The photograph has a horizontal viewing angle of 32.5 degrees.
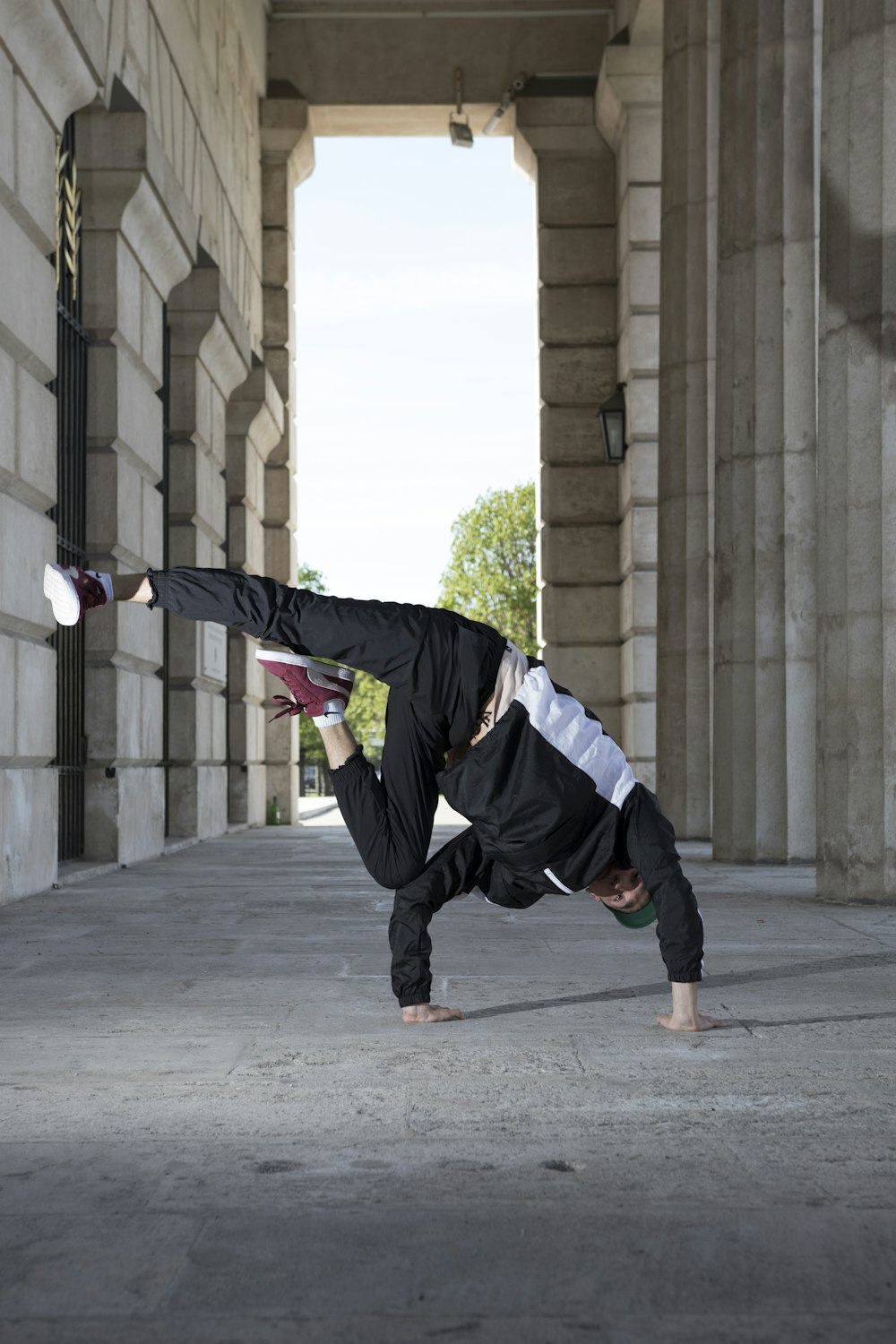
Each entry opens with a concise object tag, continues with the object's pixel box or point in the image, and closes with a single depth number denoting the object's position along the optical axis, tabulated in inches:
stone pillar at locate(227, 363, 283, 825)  838.5
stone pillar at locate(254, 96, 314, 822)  944.3
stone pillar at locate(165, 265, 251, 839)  676.7
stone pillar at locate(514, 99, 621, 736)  880.9
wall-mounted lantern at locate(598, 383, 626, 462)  802.2
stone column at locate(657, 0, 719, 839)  670.5
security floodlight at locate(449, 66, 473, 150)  903.7
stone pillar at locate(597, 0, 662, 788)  821.2
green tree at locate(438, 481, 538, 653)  2059.5
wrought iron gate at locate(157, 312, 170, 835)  673.0
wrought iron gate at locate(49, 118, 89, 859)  485.7
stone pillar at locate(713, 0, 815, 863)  513.3
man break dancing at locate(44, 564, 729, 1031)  198.8
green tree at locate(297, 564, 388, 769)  2878.9
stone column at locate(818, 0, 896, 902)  371.2
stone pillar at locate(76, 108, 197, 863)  511.8
